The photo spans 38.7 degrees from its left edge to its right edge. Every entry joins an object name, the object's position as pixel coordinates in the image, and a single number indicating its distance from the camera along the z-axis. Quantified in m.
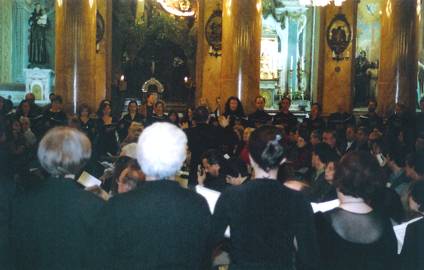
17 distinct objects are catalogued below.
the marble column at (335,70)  19.70
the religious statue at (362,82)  21.54
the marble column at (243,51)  14.12
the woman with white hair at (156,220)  3.05
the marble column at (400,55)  14.48
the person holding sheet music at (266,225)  3.32
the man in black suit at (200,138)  8.67
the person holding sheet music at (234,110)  11.68
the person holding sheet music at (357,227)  3.47
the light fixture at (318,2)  14.59
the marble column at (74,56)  14.56
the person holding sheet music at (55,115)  12.21
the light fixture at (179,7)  20.66
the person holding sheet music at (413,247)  3.71
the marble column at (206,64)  19.70
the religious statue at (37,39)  21.59
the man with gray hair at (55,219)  3.28
